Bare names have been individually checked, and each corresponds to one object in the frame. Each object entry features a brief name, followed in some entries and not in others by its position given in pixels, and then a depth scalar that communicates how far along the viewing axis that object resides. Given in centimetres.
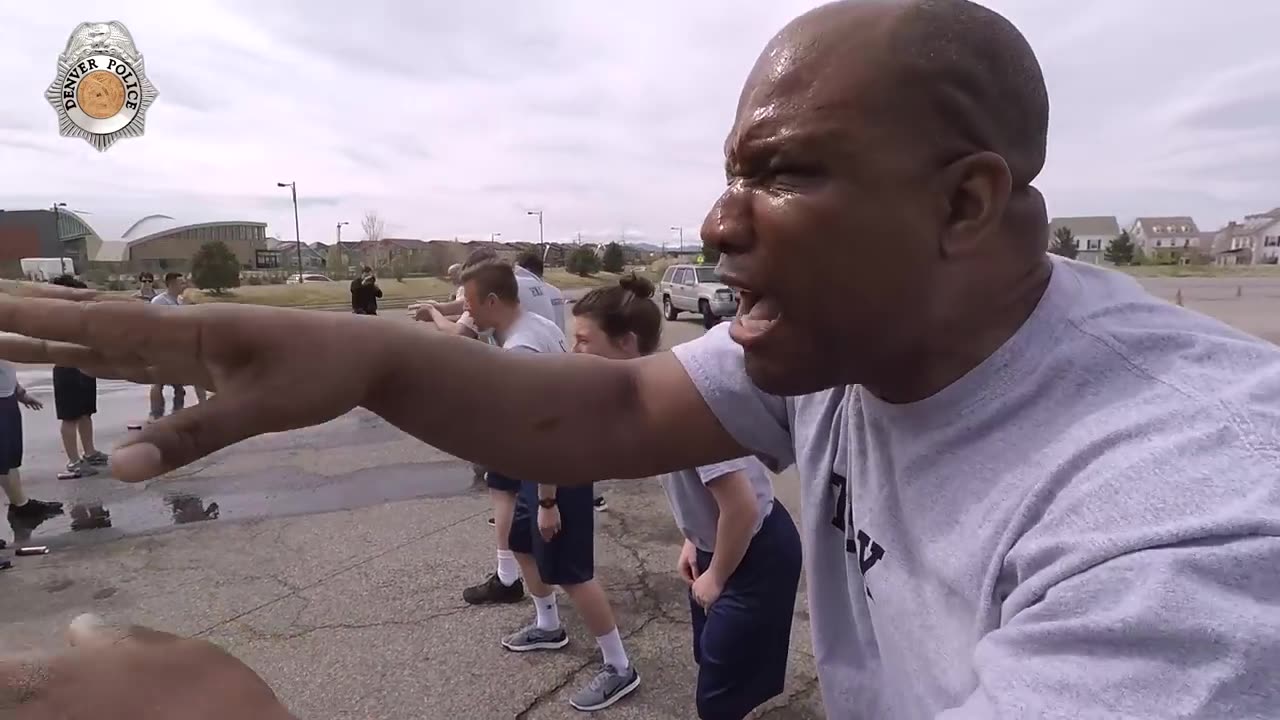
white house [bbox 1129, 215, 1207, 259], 10129
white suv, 1986
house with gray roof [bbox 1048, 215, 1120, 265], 9656
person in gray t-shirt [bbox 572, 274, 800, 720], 257
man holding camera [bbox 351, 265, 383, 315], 1184
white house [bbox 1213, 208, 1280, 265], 8619
